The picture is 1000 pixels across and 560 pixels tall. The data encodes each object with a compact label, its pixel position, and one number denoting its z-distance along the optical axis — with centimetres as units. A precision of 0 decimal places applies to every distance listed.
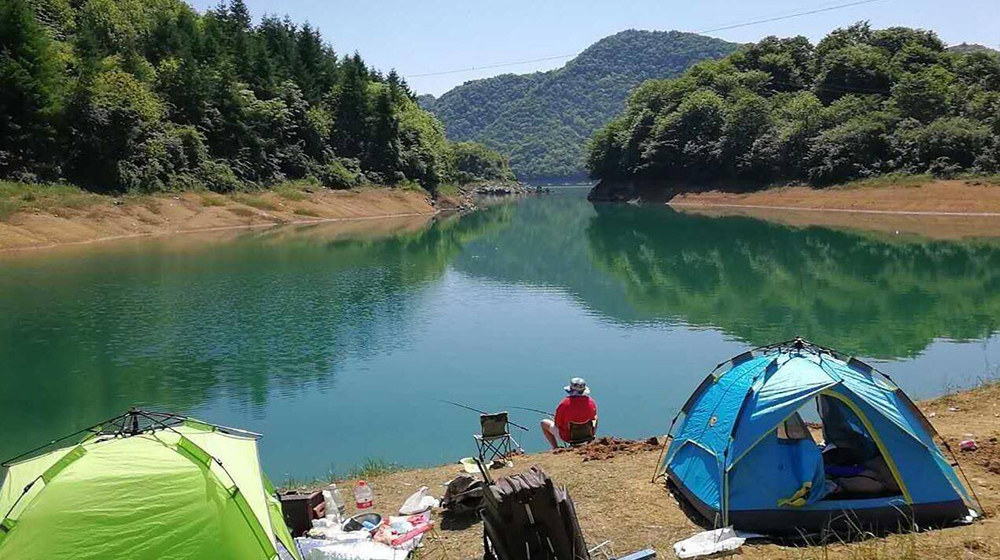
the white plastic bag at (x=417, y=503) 799
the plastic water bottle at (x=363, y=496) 830
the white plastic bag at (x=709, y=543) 661
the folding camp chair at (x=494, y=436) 1017
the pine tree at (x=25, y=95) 4278
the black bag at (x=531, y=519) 580
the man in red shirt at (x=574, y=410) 1064
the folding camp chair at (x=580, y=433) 1063
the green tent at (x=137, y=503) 577
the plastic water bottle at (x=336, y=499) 796
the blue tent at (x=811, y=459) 720
